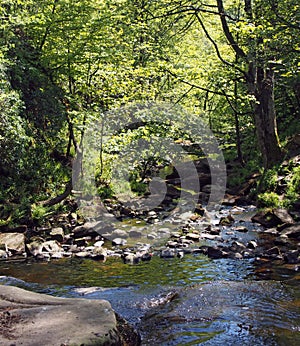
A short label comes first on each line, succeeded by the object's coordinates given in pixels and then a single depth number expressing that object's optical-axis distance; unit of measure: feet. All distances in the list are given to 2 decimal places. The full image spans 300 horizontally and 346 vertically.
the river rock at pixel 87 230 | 34.45
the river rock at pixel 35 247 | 29.17
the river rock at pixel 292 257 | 23.71
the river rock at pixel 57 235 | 33.09
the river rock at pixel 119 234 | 33.94
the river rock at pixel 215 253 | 26.35
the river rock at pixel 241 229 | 33.76
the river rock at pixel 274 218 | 34.17
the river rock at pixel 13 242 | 30.04
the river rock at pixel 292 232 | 30.19
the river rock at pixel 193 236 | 31.85
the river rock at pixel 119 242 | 31.76
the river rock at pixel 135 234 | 34.47
